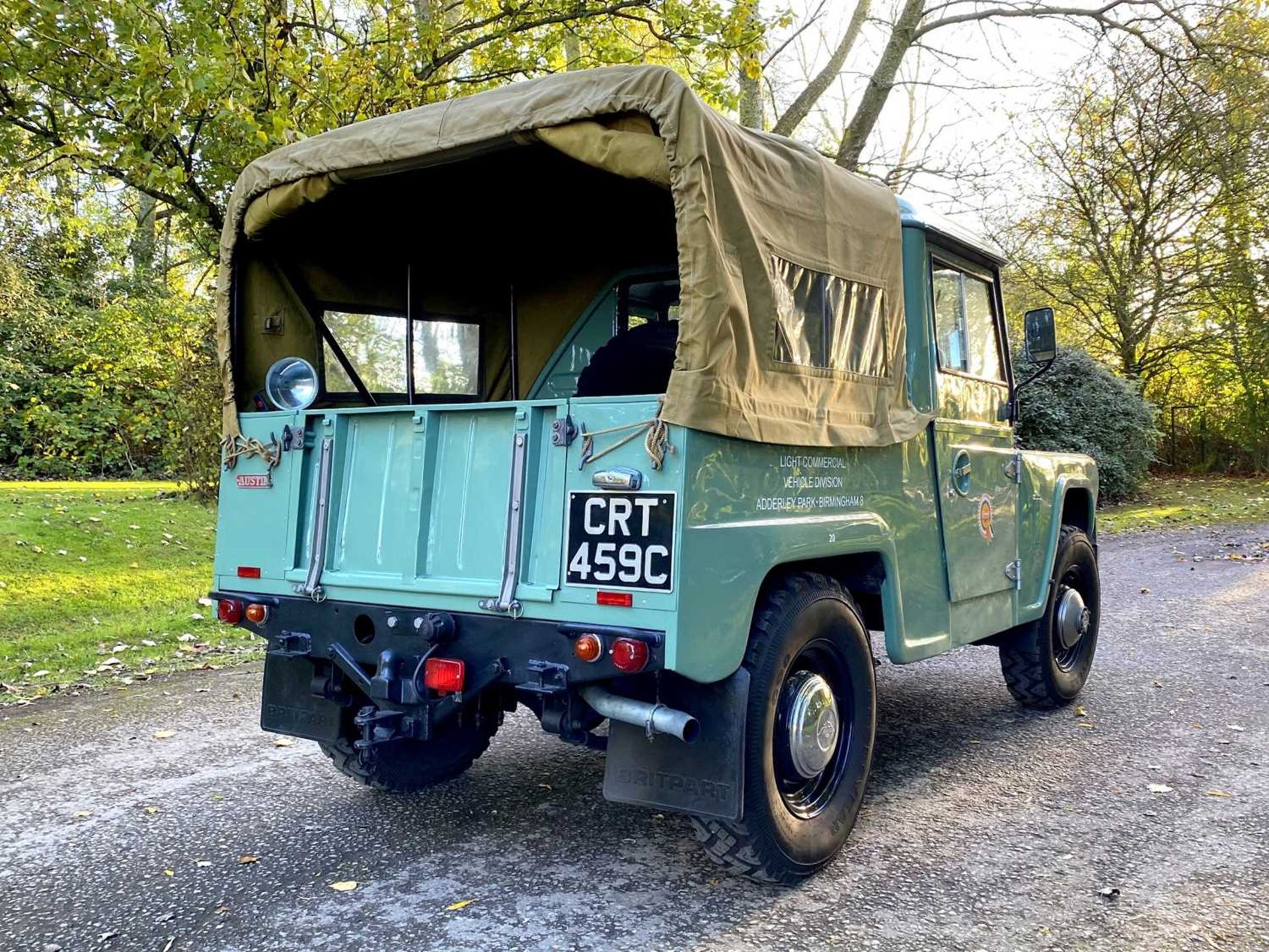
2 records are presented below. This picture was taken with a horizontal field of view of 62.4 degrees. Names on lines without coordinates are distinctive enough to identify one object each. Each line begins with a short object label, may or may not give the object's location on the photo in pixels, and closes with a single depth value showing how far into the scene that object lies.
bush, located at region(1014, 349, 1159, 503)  16.16
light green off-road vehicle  3.26
